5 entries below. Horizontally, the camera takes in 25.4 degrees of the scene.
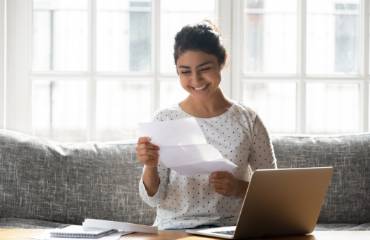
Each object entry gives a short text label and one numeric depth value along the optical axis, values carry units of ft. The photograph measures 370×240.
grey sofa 10.03
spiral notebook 6.57
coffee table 6.68
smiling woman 8.76
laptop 6.46
